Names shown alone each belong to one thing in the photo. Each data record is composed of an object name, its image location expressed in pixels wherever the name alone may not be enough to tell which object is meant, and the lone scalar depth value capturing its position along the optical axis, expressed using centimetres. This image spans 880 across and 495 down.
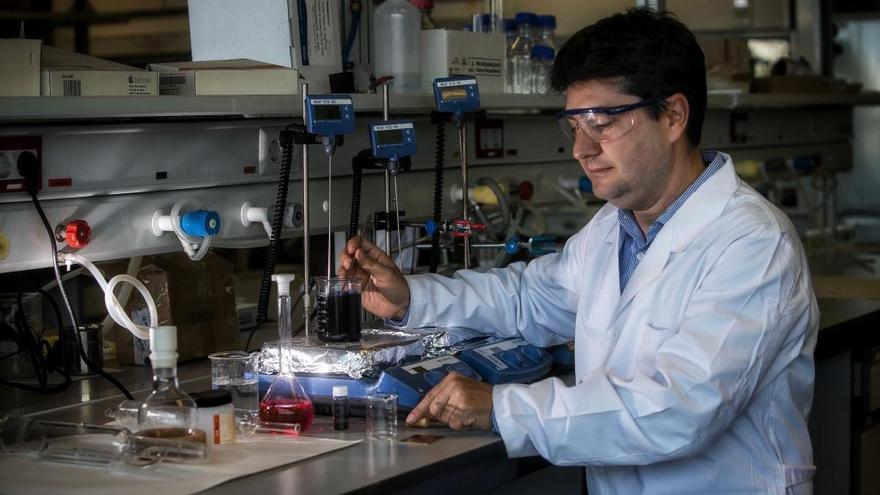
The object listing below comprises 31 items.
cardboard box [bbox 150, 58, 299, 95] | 213
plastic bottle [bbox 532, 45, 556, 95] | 309
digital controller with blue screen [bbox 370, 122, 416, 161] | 224
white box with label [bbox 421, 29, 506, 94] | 271
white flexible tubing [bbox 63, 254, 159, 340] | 205
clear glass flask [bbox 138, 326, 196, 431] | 171
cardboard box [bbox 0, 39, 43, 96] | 192
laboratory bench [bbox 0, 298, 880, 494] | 165
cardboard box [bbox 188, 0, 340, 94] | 241
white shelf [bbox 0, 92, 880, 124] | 185
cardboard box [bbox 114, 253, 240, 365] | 242
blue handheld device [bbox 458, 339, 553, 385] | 207
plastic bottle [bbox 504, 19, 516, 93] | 311
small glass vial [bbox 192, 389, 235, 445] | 179
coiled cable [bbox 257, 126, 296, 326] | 225
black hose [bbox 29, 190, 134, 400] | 200
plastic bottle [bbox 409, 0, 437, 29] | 268
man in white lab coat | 172
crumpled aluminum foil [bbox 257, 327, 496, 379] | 195
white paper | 159
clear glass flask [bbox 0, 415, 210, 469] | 170
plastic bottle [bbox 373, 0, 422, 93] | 261
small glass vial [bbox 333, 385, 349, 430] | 192
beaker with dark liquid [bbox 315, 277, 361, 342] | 205
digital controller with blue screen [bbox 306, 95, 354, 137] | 211
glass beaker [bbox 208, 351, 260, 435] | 197
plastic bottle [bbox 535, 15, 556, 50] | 320
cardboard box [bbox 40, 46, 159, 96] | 195
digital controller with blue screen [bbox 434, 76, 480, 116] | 247
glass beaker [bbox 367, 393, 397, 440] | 187
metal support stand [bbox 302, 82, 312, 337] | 220
